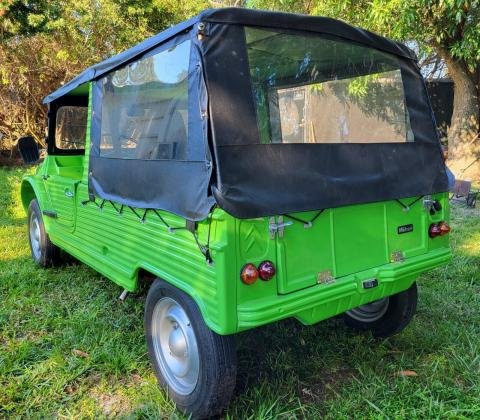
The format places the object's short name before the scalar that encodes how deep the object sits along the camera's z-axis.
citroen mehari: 2.16
